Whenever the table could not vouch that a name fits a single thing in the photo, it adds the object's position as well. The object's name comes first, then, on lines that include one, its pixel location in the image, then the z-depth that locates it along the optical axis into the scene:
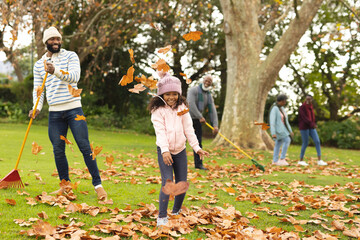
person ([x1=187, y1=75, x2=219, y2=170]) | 7.55
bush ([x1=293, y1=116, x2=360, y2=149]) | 19.53
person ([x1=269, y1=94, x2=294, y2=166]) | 8.88
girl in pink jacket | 3.62
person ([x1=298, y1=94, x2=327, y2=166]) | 9.48
